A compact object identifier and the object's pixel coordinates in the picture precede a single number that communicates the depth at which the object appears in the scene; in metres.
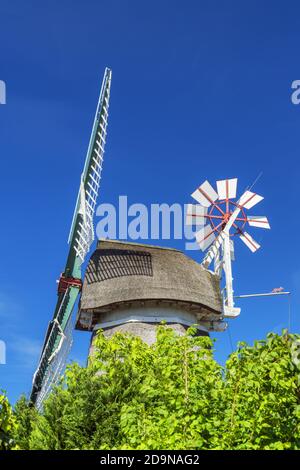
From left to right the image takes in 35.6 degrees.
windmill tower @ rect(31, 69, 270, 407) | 18.69
